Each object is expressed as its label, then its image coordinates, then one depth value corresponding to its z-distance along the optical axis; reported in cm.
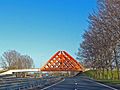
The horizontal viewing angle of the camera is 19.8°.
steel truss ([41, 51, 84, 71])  18775
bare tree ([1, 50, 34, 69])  17500
